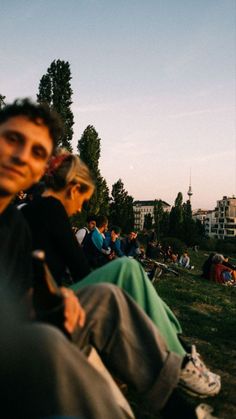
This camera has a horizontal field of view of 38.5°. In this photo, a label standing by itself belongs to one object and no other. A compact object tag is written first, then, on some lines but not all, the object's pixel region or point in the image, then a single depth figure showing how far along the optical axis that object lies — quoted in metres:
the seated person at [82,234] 7.88
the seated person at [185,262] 26.00
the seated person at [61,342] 1.12
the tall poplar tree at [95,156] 45.69
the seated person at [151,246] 18.83
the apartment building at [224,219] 144.50
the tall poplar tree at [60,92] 39.22
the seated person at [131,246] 12.60
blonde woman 2.02
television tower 165.00
